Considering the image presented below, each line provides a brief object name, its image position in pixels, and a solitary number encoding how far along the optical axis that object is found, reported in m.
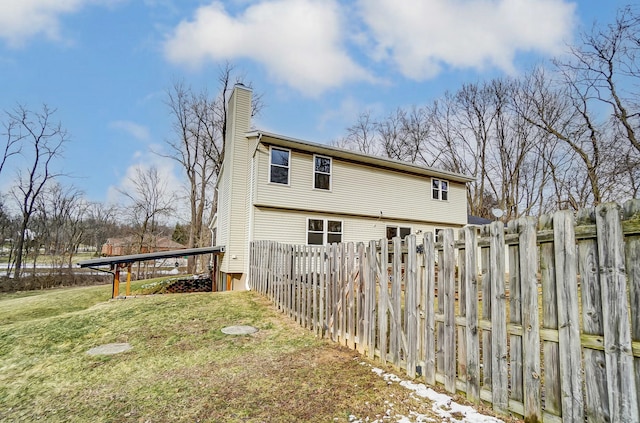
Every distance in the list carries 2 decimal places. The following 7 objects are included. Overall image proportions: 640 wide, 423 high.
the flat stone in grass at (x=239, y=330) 5.56
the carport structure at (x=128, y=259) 9.15
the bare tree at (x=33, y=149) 21.62
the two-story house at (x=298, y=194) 11.14
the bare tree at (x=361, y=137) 28.98
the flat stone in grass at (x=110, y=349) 4.76
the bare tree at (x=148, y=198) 24.81
